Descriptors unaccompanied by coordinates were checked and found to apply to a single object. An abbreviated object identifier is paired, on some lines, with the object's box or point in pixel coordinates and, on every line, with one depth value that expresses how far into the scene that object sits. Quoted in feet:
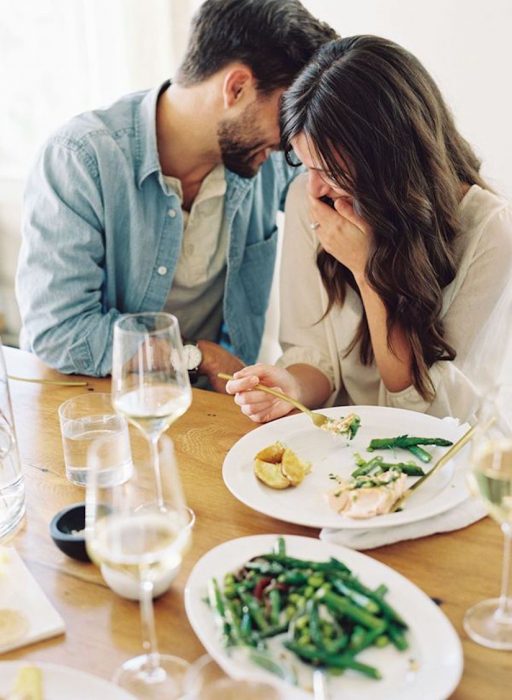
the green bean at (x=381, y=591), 3.09
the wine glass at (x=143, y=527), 2.73
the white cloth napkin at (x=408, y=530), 3.59
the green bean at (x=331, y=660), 2.80
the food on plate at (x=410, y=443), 4.24
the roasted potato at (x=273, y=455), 4.18
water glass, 4.16
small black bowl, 3.52
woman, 5.04
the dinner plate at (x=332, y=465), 3.70
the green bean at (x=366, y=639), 2.86
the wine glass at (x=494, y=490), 2.99
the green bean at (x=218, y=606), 2.96
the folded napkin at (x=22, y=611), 3.12
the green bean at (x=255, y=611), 2.97
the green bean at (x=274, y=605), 2.98
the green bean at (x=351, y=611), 2.94
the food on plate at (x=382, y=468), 4.06
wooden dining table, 3.05
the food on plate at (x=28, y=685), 2.74
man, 6.03
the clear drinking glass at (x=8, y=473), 3.86
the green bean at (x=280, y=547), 3.34
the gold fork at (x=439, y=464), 3.82
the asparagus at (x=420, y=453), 4.19
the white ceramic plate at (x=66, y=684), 2.77
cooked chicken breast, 3.71
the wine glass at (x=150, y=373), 3.31
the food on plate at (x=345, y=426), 4.49
